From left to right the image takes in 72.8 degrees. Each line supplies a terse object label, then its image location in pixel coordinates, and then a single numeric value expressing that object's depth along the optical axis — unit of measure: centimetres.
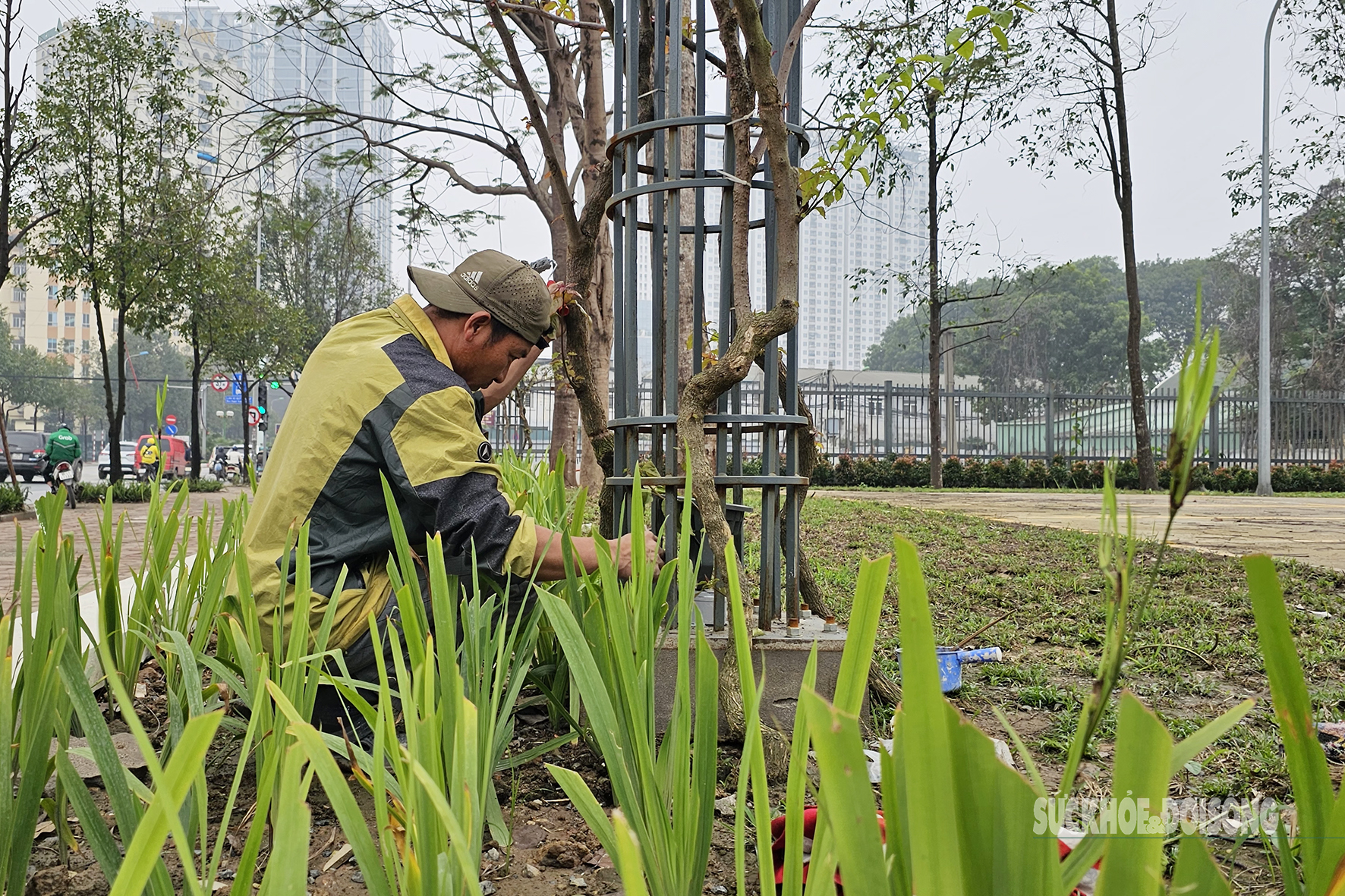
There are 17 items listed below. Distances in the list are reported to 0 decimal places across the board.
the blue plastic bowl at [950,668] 224
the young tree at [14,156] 977
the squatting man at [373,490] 170
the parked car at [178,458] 2522
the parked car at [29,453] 2161
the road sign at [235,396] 2368
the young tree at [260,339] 1712
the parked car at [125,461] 2288
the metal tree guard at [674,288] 199
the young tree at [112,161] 1248
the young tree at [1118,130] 1393
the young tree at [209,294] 1452
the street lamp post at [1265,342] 1628
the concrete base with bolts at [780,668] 182
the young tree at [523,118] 590
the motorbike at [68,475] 1012
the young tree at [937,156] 1212
